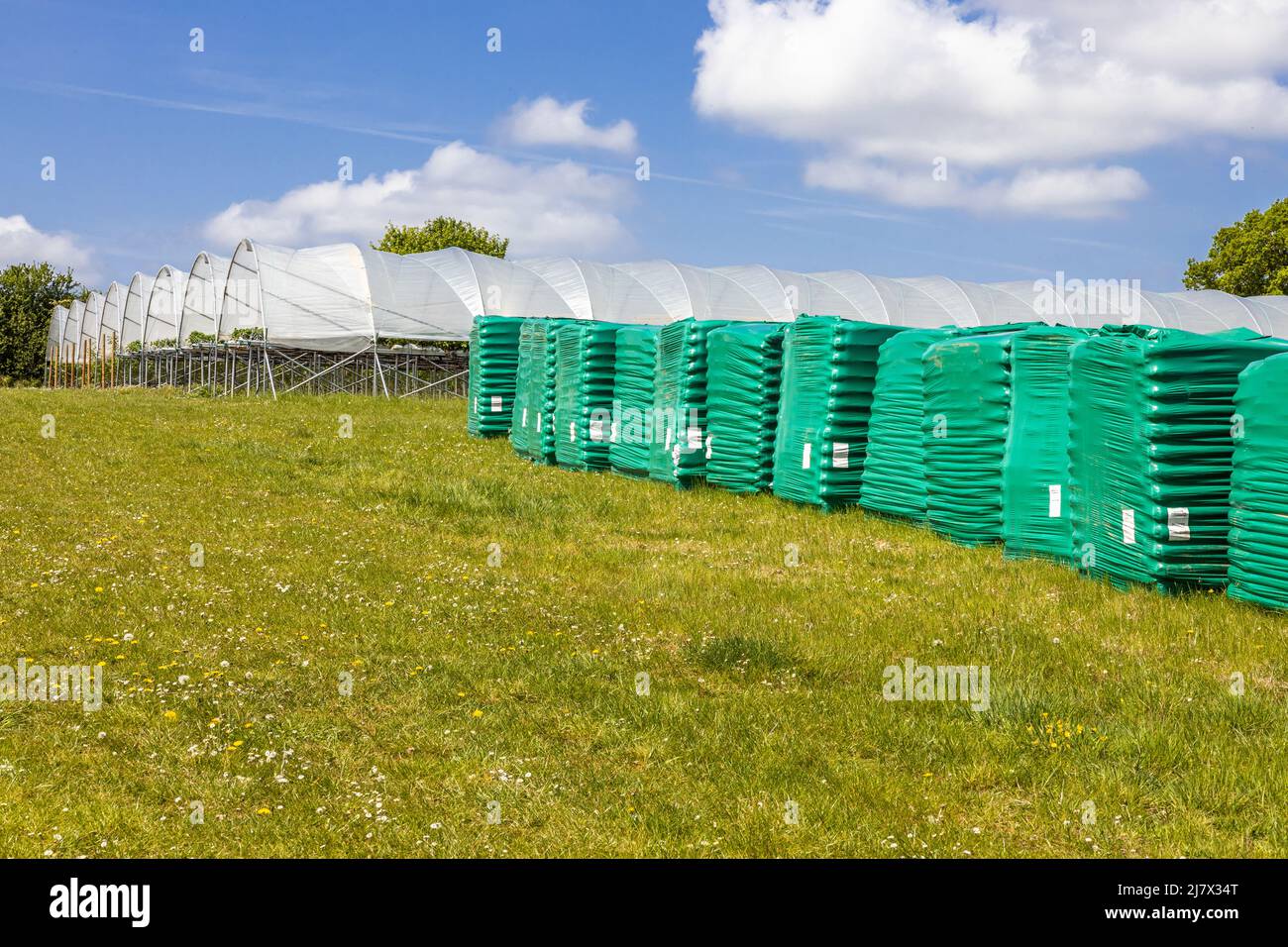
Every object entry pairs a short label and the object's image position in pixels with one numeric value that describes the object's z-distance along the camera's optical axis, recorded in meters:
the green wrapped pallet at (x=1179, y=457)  8.50
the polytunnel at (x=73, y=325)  62.94
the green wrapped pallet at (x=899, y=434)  11.70
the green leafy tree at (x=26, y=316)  68.00
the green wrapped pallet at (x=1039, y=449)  9.97
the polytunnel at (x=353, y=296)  34.75
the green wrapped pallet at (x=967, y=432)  10.66
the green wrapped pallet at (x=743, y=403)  13.62
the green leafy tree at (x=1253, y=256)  51.69
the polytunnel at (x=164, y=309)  45.88
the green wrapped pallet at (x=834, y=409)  12.52
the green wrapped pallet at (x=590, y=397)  16.20
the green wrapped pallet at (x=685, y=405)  14.23
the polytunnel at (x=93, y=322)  58.69
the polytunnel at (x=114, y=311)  55.12
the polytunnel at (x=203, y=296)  39.38
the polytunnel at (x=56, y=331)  66.50
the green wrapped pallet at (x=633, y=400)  15.33
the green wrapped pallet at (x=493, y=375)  20.69
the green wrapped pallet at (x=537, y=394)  17.44
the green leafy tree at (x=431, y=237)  67.62
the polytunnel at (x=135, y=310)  51.24
